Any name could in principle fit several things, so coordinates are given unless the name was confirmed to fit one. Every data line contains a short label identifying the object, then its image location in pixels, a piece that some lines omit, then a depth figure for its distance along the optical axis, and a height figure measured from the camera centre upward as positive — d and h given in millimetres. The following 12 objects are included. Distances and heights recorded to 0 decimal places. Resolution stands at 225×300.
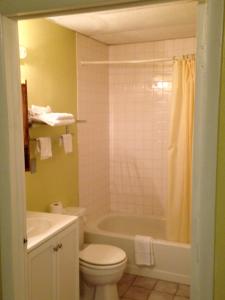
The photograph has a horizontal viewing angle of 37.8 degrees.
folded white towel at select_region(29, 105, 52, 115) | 2439 -22
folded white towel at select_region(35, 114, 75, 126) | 2396 -95
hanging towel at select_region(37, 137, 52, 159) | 2494 -303
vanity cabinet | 1898 -1017
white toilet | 2545 -1264
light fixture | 2353 +393
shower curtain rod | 3270 +442
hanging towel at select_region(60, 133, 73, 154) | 2812 -298
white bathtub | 3064 -1393
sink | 1968 -779
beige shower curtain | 3174 -419
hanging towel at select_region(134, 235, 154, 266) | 3141 -1375
